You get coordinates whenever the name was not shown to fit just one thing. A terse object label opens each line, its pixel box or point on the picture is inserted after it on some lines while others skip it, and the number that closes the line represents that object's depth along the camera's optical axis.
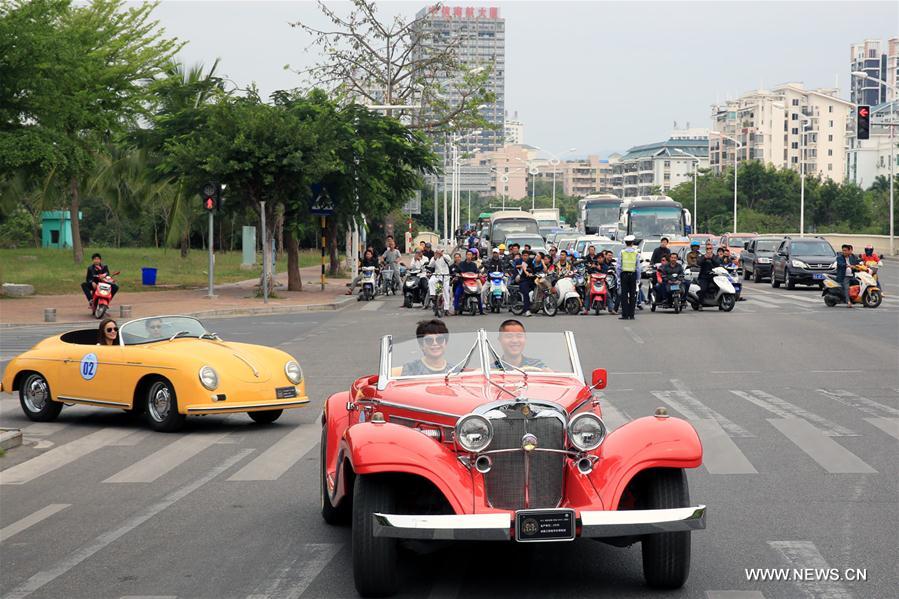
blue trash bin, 43.78
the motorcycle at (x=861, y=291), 33.12
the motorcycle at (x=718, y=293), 32.06
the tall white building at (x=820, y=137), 197.50
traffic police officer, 29.23
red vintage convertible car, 6.39
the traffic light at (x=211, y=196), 36.34
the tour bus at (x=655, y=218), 54.19
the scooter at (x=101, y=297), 30.95
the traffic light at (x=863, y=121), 44.84
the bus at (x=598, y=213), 74.06
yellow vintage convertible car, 13.30
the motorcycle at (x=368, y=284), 39.19
